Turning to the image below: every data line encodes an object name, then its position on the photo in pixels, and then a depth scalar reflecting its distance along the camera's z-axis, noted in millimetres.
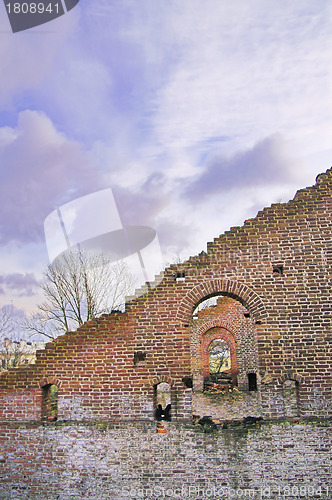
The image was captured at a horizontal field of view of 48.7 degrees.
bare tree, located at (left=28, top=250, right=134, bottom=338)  19219
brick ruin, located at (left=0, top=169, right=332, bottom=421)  6758
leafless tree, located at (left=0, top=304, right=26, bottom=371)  29444
